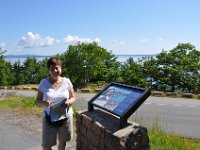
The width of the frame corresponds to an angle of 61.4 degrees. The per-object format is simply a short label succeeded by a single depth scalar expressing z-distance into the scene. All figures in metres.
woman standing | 2.48
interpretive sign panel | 2.49
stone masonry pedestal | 2.36
